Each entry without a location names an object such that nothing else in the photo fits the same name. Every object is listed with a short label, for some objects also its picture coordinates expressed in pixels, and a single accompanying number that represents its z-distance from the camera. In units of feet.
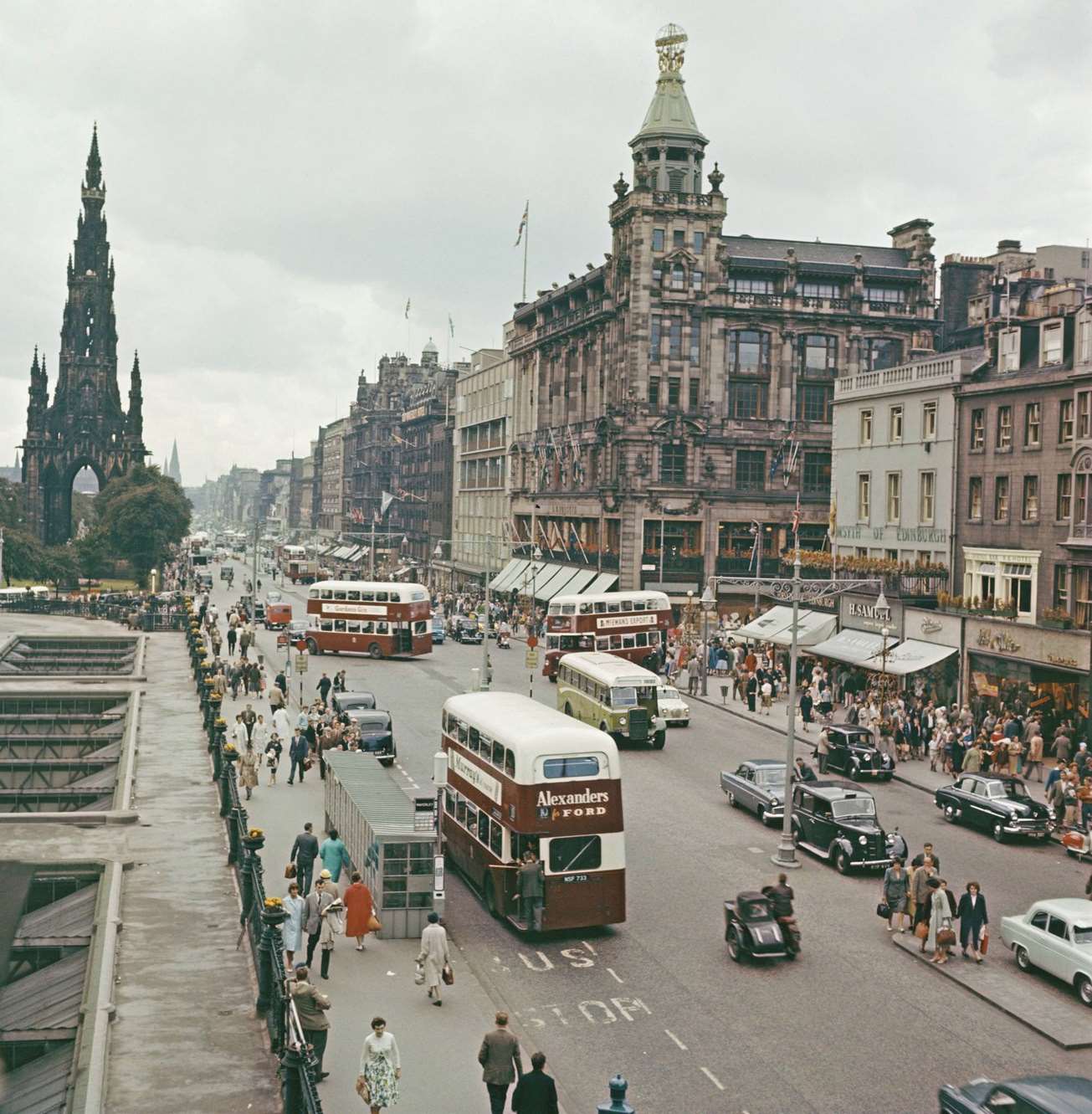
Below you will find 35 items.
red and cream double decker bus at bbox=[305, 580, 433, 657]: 231.91
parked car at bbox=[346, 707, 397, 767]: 132.16
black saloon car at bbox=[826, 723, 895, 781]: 133.18
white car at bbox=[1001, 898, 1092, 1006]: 71.05
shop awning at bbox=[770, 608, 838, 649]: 195.22
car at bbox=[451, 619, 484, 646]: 273.75
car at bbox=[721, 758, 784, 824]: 110.22
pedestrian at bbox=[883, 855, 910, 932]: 82.02
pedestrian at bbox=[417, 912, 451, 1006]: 68.08
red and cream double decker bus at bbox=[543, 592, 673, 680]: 201.05
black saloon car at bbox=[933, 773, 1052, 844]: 105.91
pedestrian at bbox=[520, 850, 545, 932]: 78.12
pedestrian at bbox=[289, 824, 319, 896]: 85.61
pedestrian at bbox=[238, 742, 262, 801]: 116.47
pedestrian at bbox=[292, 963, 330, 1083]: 56.24
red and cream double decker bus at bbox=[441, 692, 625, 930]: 78.48
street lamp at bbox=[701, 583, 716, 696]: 188.96
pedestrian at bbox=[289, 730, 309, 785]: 127.24
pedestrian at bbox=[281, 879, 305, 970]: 71.56
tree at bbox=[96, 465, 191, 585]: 412.57
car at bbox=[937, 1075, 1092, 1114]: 47.50
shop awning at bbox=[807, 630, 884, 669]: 177.06
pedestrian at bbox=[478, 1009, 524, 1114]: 53.93
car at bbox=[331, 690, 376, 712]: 146.51
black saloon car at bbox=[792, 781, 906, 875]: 96.43
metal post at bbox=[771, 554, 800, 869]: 97.25
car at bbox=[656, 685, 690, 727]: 163.12
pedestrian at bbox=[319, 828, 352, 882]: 85.46
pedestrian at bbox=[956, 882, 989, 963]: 77.05
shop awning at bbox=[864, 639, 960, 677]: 162.30
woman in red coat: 76.69
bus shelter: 78.64
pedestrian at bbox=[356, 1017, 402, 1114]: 52.13
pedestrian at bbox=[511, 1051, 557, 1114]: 49.49
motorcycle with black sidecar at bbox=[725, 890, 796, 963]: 75.72
